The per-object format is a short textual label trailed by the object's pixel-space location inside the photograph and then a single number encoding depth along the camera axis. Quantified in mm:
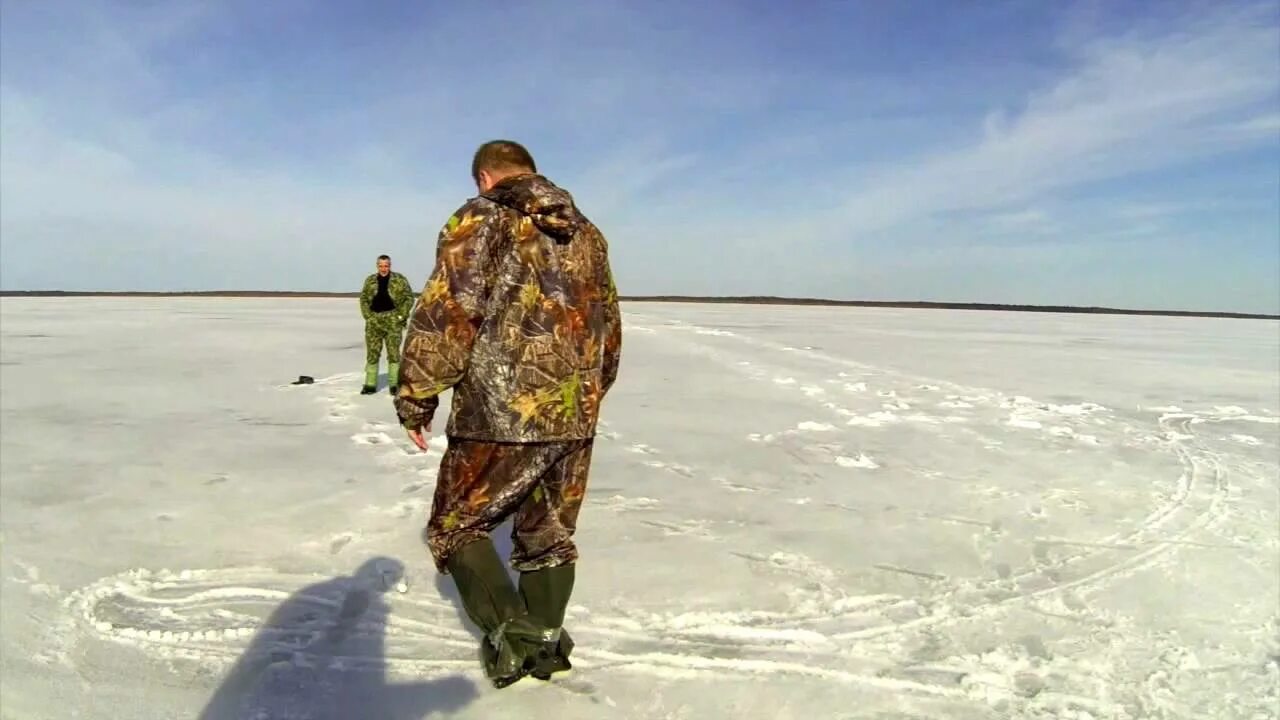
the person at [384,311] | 7395
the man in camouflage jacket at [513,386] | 1985
